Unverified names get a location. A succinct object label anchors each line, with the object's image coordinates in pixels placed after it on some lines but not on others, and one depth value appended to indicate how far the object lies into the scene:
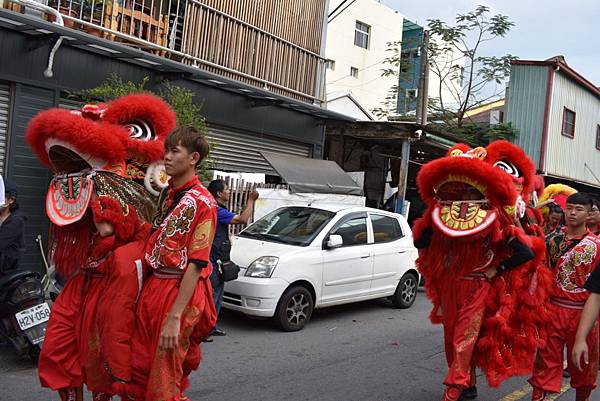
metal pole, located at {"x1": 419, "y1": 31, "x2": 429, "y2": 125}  15.04
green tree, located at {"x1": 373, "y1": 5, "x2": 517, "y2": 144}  20.45
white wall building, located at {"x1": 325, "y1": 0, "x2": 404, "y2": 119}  28.25
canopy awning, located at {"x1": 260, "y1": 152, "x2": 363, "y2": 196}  11.41
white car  7.63
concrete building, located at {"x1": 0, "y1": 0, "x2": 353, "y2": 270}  8.35
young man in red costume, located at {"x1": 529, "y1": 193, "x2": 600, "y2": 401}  4.76
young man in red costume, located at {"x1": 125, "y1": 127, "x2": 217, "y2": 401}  3.55
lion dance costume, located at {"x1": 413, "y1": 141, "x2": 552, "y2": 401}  4.78
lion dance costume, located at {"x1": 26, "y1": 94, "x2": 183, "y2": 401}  3.76
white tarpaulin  10.80
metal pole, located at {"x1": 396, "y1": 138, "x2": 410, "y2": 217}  13.70
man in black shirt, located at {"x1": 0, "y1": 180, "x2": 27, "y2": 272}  5.65
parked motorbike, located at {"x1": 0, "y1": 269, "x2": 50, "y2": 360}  5.54
